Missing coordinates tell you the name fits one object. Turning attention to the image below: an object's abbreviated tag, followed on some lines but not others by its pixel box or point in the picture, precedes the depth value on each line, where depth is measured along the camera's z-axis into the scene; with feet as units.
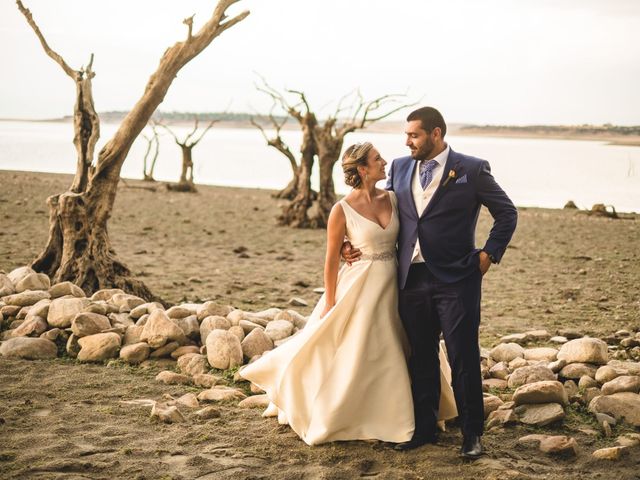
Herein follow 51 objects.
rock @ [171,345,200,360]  20.45
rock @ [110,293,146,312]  23.23
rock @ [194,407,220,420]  16.30
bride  14.70
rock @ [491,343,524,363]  20.99
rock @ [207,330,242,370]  19.77
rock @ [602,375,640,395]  16.78
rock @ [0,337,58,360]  20.15
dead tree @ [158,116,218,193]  78.28
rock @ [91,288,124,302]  24.32
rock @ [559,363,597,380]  18.43
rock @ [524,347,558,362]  20.51
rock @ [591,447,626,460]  14.05
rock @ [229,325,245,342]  20.88
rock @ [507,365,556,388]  18.19
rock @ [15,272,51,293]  25.04
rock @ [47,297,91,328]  21.43
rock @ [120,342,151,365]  20.11
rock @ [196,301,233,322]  22.09
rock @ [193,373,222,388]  18.69
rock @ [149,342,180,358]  20.53
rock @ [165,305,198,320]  21.75
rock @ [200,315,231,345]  21.21
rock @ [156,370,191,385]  18.84
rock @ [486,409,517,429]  15.93
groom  13.89
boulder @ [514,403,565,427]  15.87
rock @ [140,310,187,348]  20.49
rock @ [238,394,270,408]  17.10
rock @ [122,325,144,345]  20.92
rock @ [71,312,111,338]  20.79
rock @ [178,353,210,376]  19.54
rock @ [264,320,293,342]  21.48
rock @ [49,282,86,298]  23.97
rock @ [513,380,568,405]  16.47
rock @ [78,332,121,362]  20.13
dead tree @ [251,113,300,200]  68.95
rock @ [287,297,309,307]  29.50
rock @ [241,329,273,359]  20.34
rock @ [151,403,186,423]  15.94
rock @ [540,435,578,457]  14.29
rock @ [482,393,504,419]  16.71
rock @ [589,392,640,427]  16.02
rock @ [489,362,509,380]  19.39
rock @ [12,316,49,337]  21.26
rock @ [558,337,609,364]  18.92
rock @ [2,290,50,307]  23.36
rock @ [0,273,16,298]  24.67
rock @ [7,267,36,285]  25.97
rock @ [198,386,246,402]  17.53
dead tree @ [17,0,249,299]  27.07
